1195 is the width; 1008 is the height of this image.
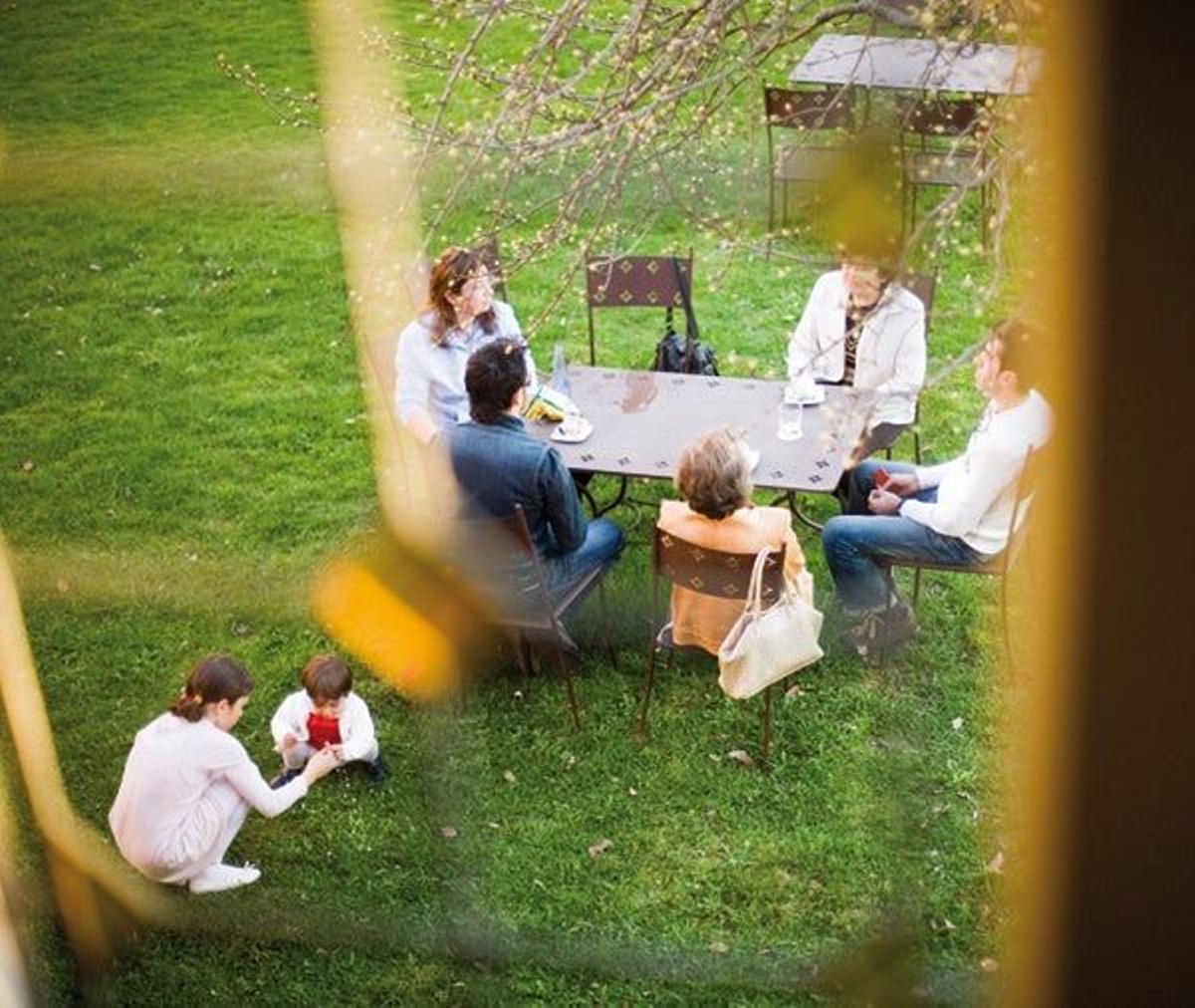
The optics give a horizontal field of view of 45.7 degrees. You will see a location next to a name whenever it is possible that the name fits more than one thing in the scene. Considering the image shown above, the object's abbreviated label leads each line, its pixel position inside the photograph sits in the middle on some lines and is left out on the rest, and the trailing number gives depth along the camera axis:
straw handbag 5.09
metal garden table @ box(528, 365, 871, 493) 5.82
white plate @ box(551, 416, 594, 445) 6.10
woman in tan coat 5.16
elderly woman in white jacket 6.03
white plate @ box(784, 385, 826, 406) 6.07
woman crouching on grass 4.75
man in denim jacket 5.31
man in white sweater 5.00
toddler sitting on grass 5.29
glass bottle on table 6.26
